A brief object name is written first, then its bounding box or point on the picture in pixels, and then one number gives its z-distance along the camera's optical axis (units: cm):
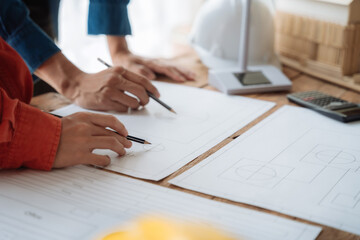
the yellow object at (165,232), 56
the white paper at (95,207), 57
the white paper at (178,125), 76
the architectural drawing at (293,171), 63
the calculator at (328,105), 94
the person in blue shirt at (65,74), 100
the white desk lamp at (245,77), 112
